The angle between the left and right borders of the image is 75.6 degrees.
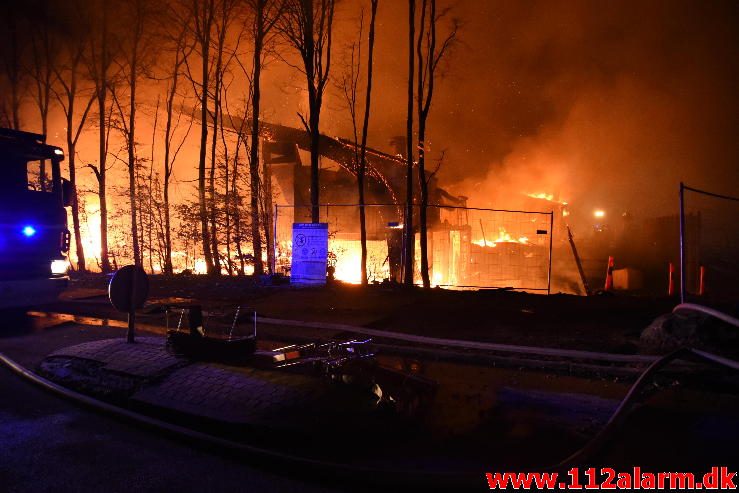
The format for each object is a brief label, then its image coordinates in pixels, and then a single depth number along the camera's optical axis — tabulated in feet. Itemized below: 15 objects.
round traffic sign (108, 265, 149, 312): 18.29
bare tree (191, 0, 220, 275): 60.39
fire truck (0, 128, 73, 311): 28.68
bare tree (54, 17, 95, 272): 70.33
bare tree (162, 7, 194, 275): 66.03
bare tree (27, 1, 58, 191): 75.51
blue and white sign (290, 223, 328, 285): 41.86
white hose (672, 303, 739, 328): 11.32
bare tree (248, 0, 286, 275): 55.77
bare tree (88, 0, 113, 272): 68.95
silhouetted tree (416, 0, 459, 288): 53.11
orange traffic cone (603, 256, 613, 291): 42.88
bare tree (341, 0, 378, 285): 51.85
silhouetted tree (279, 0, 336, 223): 51.62
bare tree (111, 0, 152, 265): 67.51
